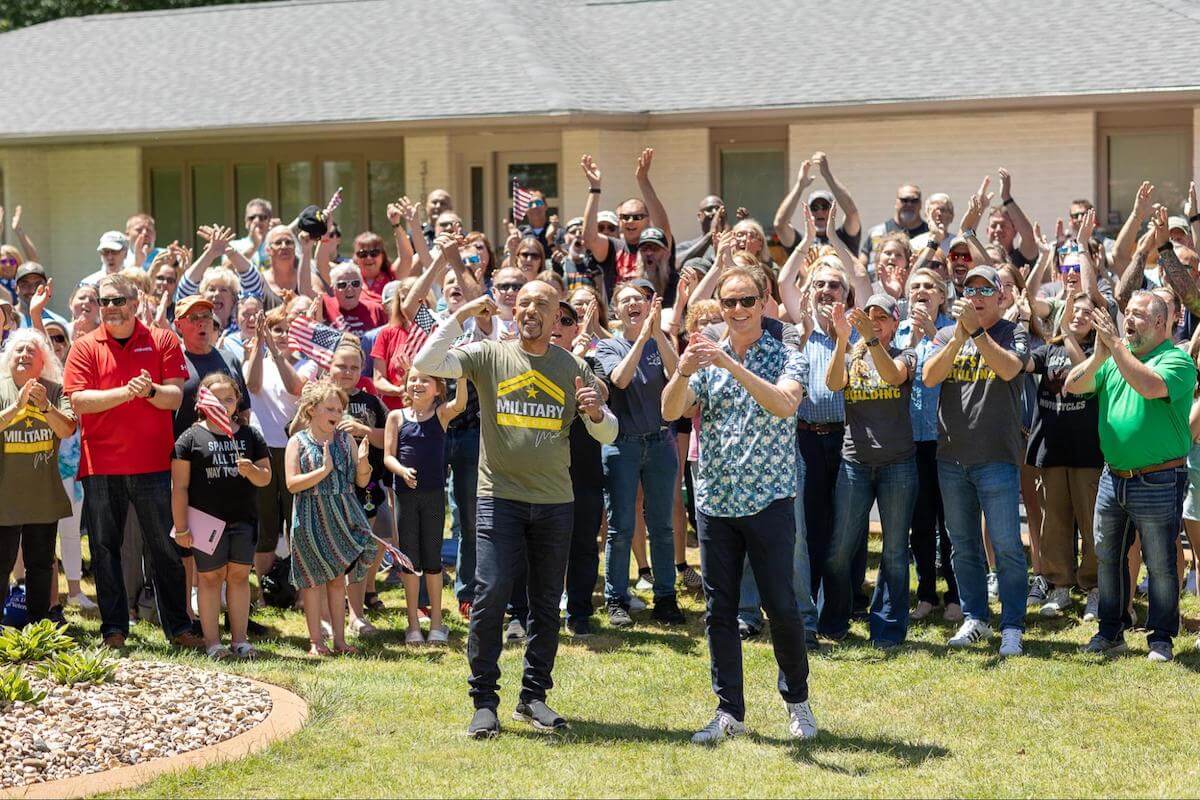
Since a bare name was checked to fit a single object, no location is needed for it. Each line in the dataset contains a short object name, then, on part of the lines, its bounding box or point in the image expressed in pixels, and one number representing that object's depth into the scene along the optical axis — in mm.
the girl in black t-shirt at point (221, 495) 8789
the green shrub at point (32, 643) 7516
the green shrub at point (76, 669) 7336
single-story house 16625
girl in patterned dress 8836
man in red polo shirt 8820
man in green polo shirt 8383
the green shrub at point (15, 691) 7012
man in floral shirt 7035
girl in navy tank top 9258
